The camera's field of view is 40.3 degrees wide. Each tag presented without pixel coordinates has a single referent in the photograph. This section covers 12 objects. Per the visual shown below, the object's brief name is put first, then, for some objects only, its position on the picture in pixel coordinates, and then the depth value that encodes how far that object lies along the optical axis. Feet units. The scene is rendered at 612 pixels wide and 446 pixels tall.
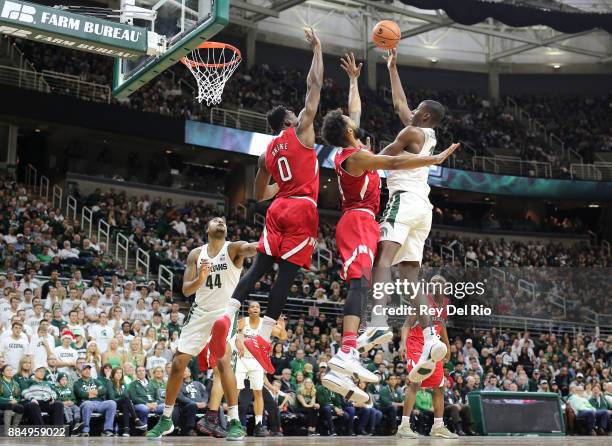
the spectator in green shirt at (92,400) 39.96
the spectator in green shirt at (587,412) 54.49
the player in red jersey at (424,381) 25.17
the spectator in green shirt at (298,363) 49.65
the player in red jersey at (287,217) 21.97
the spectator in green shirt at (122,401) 41.14
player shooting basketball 23.41
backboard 31.50
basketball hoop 42.60
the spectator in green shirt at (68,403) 39.50
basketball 25.95
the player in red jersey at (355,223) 21.31
